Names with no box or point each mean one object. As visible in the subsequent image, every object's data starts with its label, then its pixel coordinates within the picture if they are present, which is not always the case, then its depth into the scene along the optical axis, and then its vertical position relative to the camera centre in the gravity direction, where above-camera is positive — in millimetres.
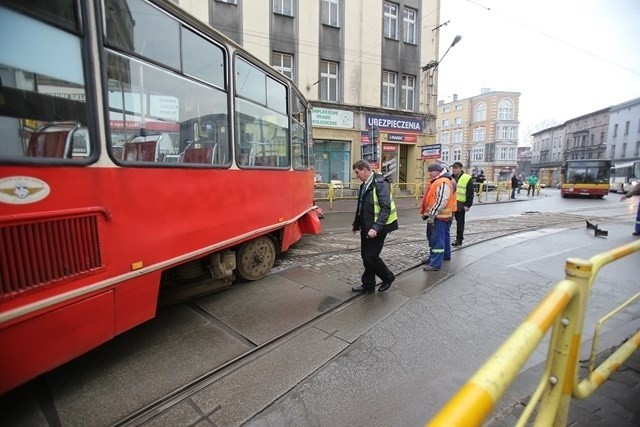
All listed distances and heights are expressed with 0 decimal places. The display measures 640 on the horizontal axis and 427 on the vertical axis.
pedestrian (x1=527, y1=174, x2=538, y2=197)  25931 -1109
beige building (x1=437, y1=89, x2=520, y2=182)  54062 +6582
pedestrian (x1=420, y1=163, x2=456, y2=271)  5211 -686
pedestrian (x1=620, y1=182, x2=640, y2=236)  6254 -444
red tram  1909 +25
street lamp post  20188 +4918
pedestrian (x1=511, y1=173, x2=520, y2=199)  22250 -1045
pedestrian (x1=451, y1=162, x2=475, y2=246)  6957 -417
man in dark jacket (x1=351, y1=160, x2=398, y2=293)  4090 -612
